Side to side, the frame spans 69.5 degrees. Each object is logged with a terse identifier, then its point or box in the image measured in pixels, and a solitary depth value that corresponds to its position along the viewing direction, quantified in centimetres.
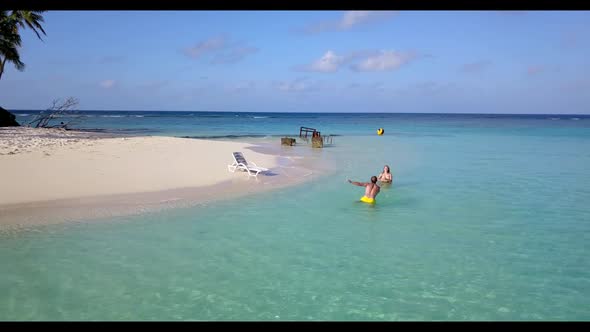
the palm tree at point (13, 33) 3850
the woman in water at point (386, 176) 1664
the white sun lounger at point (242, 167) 1744
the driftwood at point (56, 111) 4340
